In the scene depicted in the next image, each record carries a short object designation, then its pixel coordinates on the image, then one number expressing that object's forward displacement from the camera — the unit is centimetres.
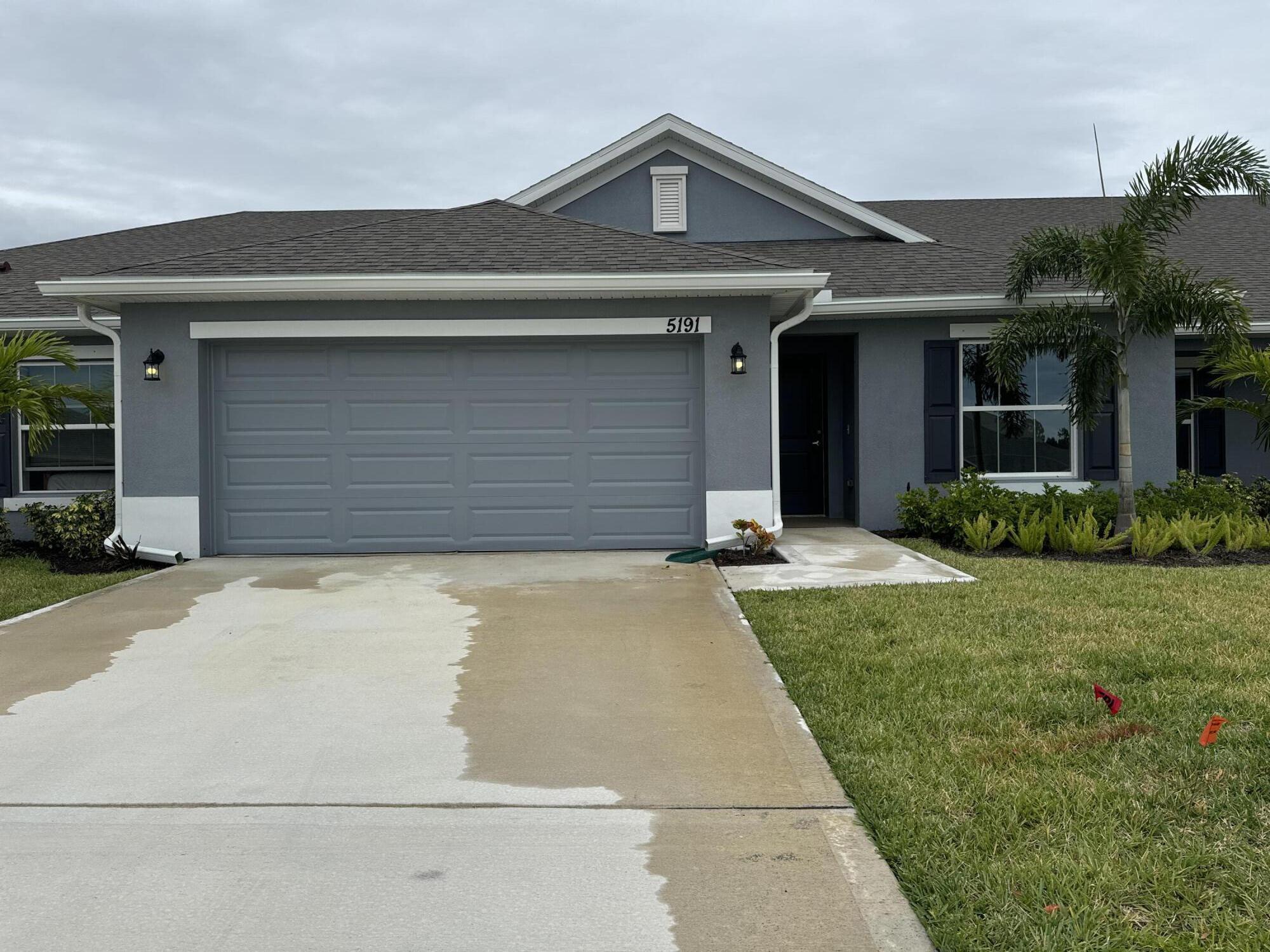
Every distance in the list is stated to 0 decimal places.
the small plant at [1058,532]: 1034
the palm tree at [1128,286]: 1051
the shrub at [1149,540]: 1000
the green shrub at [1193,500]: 1121
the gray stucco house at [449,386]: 1034
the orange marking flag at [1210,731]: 438
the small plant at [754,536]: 1016
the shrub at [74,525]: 1113
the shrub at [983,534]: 1056
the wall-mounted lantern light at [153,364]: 1030
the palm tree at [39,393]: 959
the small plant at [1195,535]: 1014
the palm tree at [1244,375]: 1073
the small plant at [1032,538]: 1033
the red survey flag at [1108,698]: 484
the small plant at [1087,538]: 1011
